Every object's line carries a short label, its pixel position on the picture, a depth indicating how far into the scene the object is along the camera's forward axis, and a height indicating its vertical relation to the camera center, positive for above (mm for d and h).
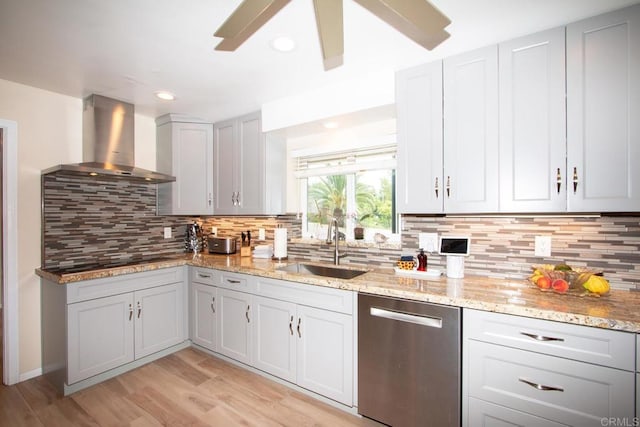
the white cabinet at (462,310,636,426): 1243 -754
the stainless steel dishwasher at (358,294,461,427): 1569 -875
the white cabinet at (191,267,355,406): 1979 -913
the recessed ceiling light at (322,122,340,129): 2536 +770
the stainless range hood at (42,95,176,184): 2566 +671
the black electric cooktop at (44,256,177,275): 2348 -497
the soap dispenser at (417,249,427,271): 2135 -373
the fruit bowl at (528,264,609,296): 1531 -379
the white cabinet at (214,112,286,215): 2861 +435
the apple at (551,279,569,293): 1565 -401
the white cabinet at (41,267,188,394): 2201 -952
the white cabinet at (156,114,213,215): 3133 +522
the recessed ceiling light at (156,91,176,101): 2524 +1024
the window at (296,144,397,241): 2633 +196
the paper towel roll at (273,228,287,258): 2831 -302
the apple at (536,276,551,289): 1623 -399
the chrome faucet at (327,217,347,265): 2600 -249
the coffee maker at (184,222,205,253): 3537 -342
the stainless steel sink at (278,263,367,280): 2438 -525
